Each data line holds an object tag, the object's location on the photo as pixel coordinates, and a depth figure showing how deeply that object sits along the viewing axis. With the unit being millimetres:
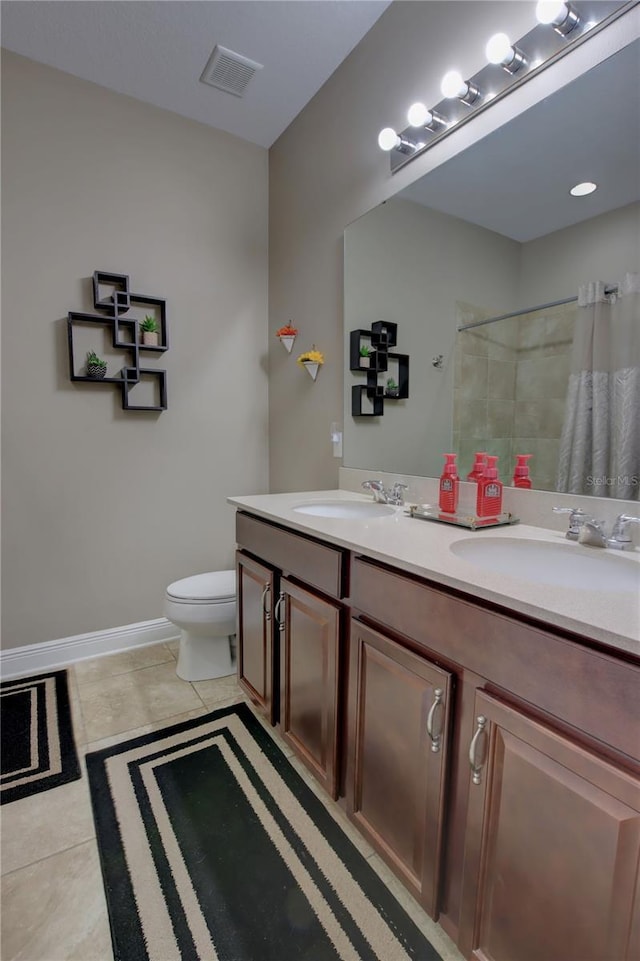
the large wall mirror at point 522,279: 1120
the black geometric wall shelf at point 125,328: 2129
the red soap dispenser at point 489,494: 1302
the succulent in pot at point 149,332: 2260
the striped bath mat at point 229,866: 1014
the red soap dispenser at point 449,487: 1420
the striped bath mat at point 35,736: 1491
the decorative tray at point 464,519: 1263
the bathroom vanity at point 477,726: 659
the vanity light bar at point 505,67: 1134
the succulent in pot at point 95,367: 2131
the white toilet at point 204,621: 1966
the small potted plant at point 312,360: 2189
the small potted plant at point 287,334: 2391
